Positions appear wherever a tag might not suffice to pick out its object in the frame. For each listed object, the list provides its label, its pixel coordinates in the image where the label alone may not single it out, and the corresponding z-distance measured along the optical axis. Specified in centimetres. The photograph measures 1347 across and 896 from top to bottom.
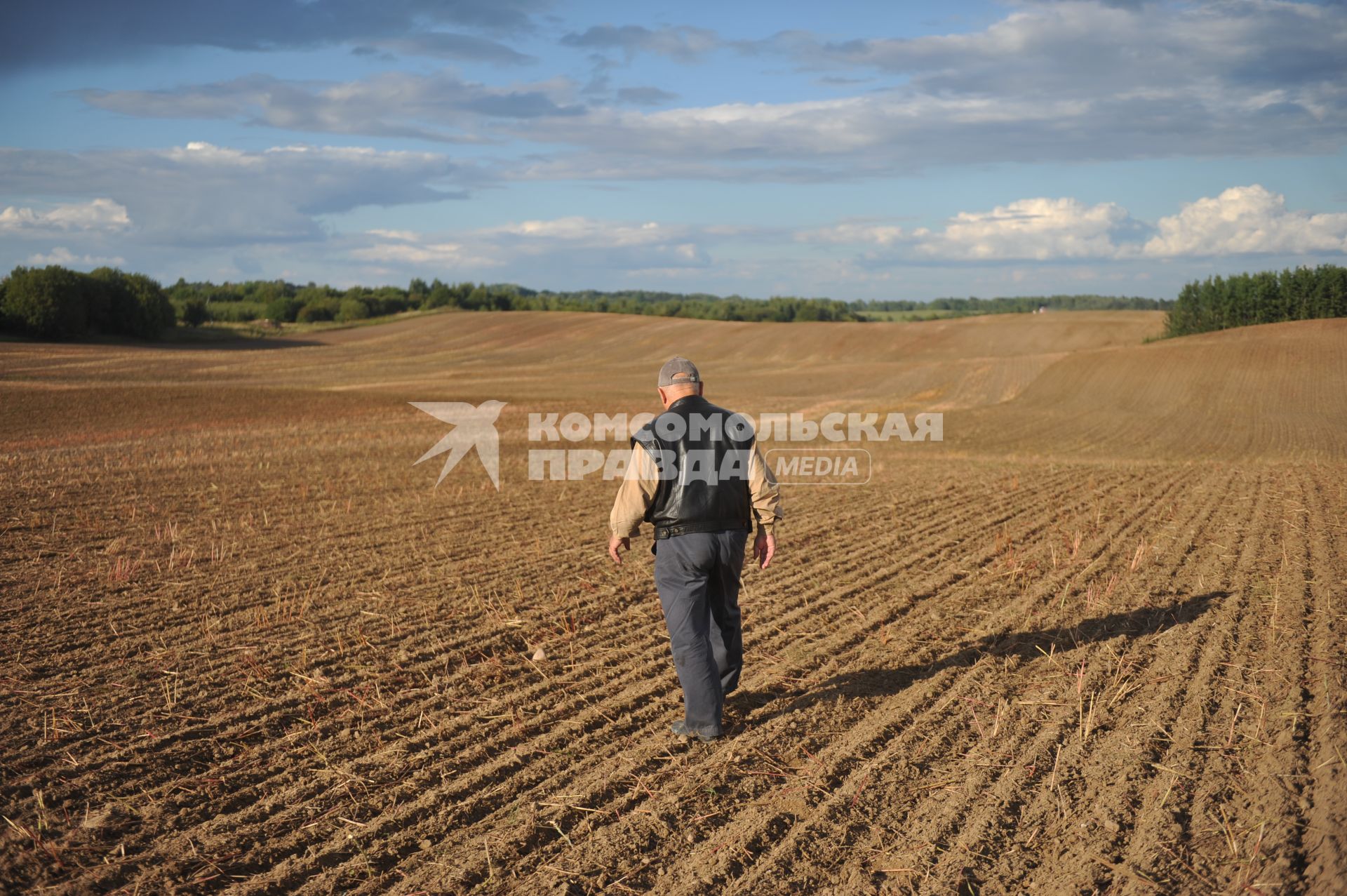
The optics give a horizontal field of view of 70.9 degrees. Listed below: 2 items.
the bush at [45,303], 6025
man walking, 514
